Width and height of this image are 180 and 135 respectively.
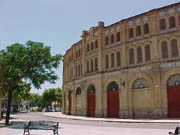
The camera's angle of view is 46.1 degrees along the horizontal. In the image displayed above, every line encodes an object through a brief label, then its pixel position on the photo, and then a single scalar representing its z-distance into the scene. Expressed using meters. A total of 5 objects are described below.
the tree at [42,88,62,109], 70.06
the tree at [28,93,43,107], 95.22
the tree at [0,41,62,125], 18.78
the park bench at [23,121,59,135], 12.34
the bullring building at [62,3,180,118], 24.09
